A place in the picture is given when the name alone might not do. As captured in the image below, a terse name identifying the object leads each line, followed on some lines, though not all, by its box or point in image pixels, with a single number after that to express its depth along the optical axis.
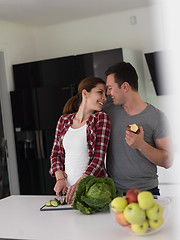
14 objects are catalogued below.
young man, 1.93
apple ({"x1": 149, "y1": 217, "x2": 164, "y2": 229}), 1.19
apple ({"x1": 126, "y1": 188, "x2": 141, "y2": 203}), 1.18
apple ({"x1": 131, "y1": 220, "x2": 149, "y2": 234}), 1.18
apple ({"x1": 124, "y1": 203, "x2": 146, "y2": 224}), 1.12
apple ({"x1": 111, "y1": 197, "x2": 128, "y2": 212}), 1.19
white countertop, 1.33
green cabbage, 1.56
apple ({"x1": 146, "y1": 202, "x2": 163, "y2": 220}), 1.14
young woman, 1.89
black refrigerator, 4.81
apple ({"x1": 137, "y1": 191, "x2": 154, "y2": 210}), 1.12
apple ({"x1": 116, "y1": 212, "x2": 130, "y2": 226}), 1.19
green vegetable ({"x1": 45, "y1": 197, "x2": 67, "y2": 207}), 1.83
